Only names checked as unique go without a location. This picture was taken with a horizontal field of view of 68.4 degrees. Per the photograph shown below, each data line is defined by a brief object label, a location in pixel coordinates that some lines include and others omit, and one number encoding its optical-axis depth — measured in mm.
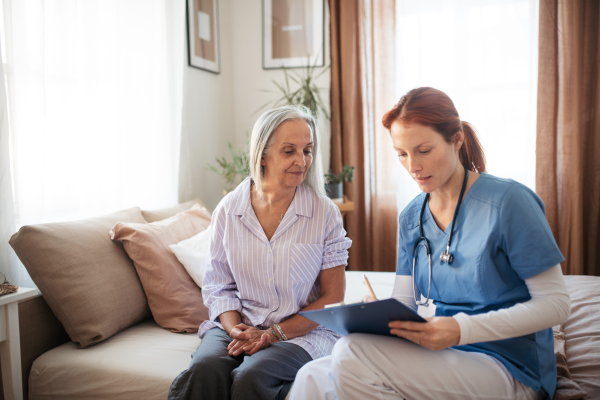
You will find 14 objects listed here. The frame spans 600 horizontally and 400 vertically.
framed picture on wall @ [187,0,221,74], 2838
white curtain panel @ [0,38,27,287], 1544
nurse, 977
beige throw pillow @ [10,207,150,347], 1495
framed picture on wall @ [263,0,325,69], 3307
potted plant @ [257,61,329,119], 3148
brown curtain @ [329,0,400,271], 3166
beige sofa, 1388
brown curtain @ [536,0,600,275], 2787
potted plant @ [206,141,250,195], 2829
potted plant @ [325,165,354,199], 2973
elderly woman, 1392
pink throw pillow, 1699
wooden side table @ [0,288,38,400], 1344
